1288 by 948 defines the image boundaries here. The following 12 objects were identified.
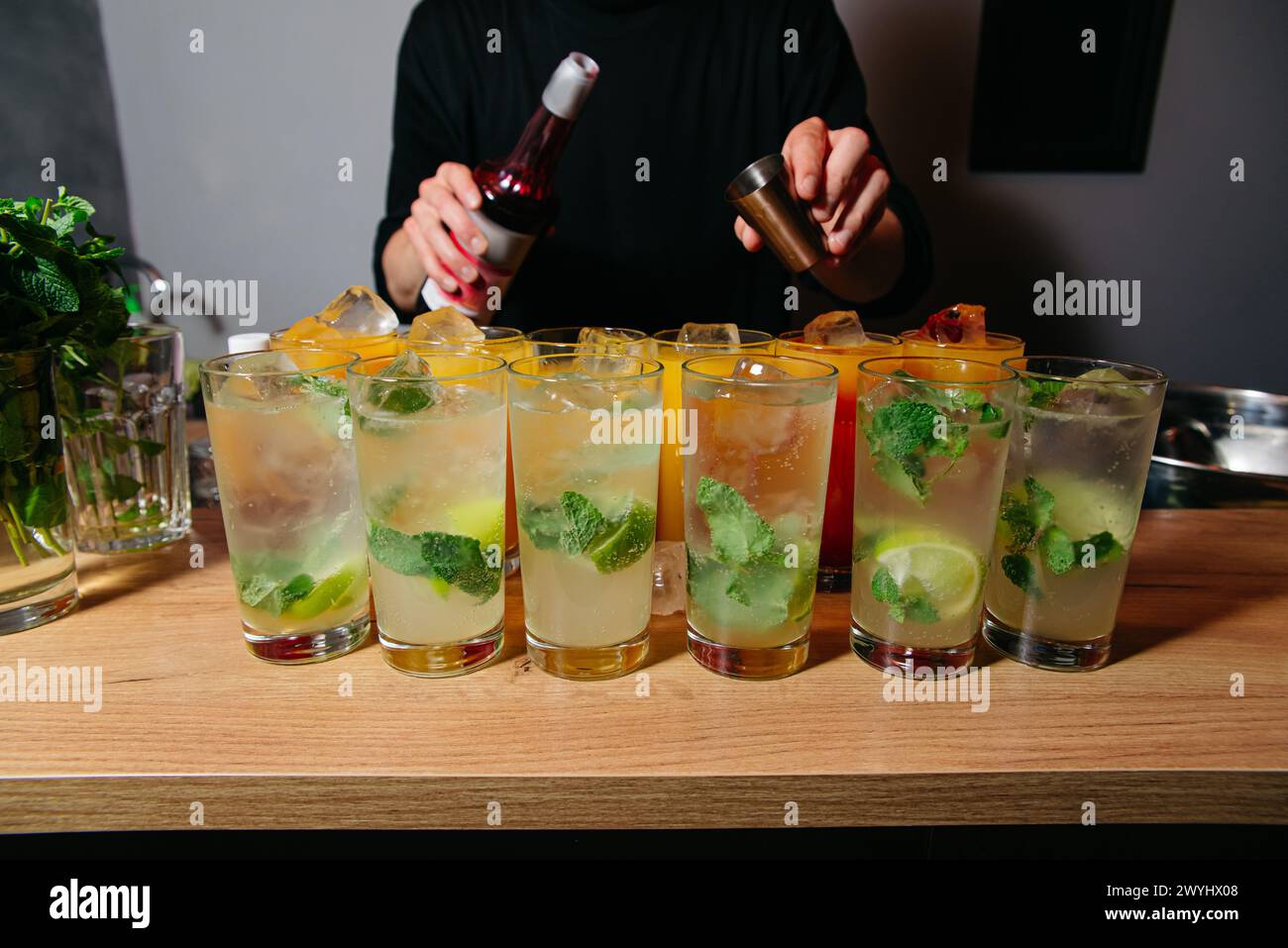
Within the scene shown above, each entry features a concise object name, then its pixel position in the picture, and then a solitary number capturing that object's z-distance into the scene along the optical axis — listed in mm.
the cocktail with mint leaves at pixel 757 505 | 878
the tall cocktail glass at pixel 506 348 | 1058
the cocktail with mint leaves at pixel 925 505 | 874
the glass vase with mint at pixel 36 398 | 992
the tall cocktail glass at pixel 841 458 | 1046
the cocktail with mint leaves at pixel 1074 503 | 900
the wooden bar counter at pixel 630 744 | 760
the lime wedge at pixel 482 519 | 908
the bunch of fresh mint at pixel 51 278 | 996
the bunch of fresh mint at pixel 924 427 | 869
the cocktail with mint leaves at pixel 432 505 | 881
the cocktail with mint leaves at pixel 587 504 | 881
